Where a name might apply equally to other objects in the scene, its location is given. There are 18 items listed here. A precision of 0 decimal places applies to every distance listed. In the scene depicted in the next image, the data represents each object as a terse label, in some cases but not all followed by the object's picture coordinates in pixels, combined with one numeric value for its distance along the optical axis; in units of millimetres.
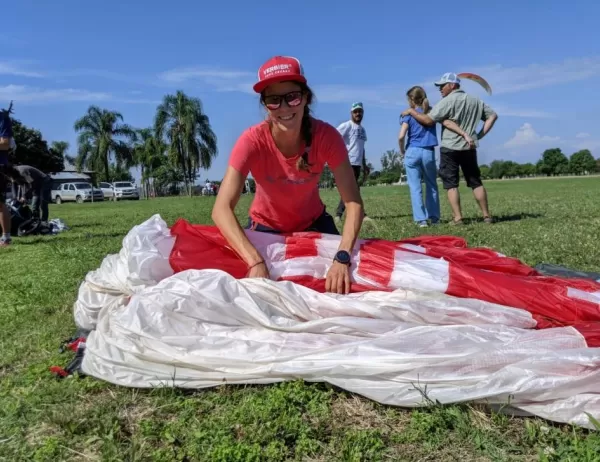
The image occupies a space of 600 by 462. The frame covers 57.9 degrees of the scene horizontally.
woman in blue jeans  7645
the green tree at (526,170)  112750
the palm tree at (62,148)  68938
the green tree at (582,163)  106125
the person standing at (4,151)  6828
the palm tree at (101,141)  52531
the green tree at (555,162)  111938
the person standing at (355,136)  8789
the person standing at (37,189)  8961
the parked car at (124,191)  43375
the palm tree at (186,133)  49688
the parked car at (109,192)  44125
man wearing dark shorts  7230
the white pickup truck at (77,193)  41062
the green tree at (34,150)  52906
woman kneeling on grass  2863
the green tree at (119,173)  58000
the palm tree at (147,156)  53938
